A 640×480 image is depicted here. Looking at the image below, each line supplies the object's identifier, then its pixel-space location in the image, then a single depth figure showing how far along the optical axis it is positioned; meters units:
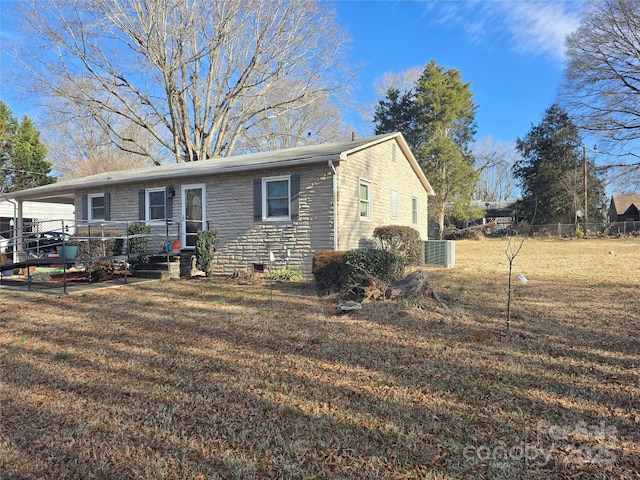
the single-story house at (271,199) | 9.66
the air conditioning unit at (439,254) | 12.10
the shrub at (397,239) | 10.65
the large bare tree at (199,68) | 17.53
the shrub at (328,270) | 7.40
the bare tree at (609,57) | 20.84
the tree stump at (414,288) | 6.22
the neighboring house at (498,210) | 44.06
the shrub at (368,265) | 6.82
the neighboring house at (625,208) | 41.81
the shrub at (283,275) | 9.36
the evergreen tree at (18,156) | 27.45
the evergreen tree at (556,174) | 31.83
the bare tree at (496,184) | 56.78
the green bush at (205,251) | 9.42
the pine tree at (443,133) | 27.97
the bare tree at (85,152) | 31.43
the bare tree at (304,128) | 27.66
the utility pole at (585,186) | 28.09
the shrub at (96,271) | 9.34
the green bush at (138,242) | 10.46
